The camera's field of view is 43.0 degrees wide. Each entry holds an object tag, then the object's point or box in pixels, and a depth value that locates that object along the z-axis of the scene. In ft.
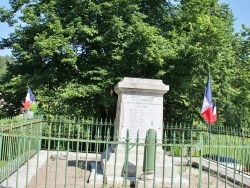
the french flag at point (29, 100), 50.18
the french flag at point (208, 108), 37.40
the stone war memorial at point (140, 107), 29.01
